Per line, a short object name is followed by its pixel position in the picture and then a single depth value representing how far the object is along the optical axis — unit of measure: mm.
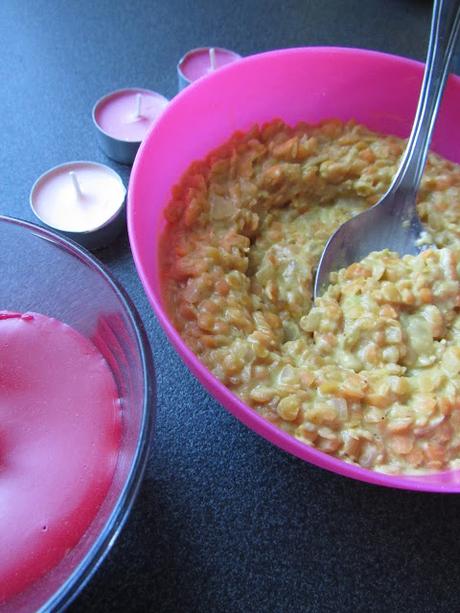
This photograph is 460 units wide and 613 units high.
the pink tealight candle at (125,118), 256
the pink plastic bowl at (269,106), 189
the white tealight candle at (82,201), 226
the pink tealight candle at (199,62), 286
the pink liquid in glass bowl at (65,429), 128
